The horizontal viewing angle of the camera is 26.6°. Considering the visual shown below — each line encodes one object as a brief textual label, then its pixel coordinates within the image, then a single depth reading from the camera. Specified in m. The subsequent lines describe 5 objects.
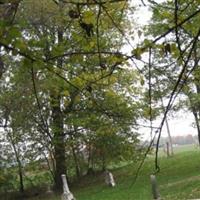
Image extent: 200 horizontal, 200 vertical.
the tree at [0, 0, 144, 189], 19.54
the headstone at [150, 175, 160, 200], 12.55
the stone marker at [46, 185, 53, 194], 21.75
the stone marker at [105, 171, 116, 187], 19.59
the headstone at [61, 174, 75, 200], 15.80
